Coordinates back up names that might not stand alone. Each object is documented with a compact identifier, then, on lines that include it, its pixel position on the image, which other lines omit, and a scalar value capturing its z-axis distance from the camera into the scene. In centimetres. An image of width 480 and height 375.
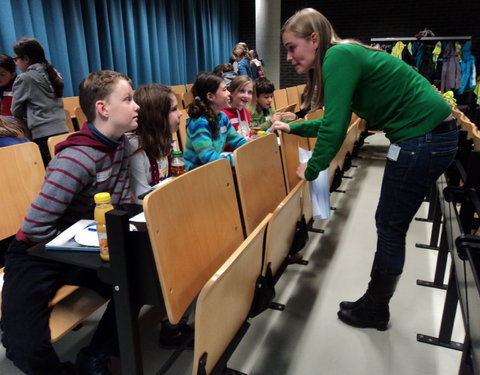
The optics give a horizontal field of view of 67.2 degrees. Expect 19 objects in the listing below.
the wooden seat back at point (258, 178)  150
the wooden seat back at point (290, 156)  202
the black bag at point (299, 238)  178
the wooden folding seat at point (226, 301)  88
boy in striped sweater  111
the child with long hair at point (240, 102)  277
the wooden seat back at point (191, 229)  97
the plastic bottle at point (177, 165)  174
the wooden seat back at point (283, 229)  132
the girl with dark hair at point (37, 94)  274
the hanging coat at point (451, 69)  662
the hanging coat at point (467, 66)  667
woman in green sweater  129
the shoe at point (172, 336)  158
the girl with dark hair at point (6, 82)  288
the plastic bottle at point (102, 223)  99
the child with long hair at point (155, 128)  171
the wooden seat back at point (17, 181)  149
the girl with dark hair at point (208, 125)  205
